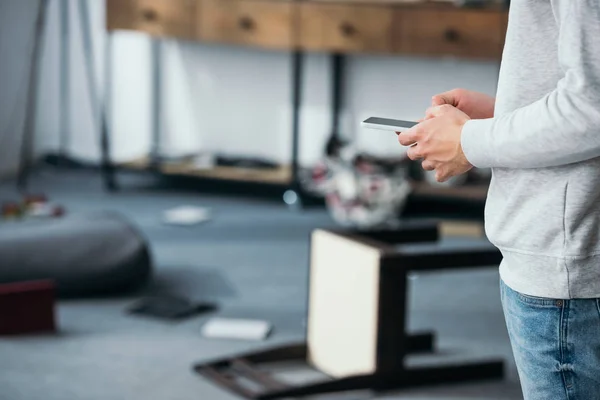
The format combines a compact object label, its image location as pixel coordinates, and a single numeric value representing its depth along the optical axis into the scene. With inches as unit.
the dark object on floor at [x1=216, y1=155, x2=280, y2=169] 243.7
